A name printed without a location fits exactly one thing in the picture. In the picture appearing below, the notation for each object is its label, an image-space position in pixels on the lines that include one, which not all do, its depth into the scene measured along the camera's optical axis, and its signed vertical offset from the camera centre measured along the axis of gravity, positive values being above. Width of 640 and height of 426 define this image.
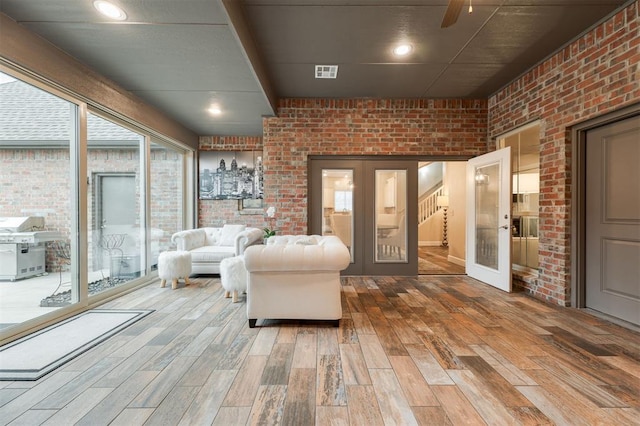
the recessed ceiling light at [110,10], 2.18 +1.55
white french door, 3.92 -0.10
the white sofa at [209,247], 4.53 -0.60
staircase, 9.31 +0.22
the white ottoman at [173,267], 4.06 -0.77
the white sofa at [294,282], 2.66 -0.66
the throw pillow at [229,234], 5.27 -0.41
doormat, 2.01 -1.07
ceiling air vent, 3.65 +1.81
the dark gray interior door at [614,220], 2.73 -0.07
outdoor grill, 2.67 -0.33
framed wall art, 6.00 +0.75
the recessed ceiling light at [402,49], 3.16 +1.80
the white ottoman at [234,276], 3.47 -0.77
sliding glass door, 2.65 +0.08
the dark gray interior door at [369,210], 4.88 +0.03
